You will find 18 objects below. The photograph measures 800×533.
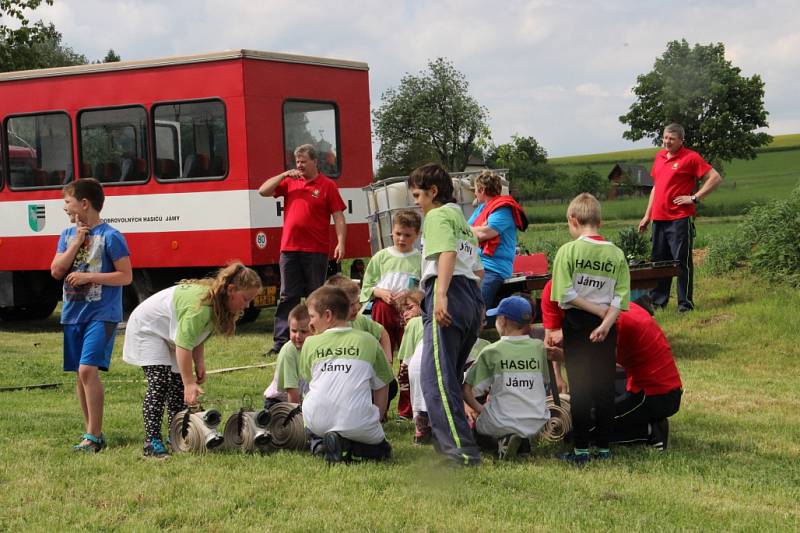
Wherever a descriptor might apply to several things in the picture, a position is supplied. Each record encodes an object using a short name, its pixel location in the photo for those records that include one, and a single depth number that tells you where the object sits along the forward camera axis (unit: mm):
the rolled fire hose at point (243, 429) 6230
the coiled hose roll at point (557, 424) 6500
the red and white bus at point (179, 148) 12820
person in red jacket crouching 6422
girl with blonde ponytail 6070
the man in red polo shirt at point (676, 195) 10797
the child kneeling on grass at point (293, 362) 6676
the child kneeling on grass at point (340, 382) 5926
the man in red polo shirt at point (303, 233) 10602
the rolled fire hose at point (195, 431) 6172
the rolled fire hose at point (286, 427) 6297
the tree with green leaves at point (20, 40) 31562
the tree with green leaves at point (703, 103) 64688
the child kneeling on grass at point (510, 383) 6156
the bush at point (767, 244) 12508
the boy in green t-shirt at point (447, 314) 5789
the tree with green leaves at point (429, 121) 53875
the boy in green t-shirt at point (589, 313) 5977
